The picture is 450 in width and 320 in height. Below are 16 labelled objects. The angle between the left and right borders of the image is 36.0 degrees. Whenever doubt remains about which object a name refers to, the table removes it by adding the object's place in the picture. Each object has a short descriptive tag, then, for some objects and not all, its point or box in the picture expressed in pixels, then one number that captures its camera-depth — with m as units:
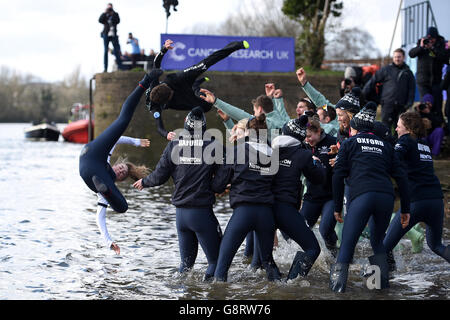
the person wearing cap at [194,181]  7.40
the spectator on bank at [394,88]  13.63
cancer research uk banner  21.23
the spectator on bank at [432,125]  13.45
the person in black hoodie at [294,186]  7.38
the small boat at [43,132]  54.55
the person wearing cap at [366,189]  7.09
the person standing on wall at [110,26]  21.38
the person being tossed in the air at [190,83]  9.79
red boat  45.47
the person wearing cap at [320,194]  8.70
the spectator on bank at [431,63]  13.69
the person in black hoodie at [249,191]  7.18
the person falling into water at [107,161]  7.77
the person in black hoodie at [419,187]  7.76
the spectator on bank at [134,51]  24.12
